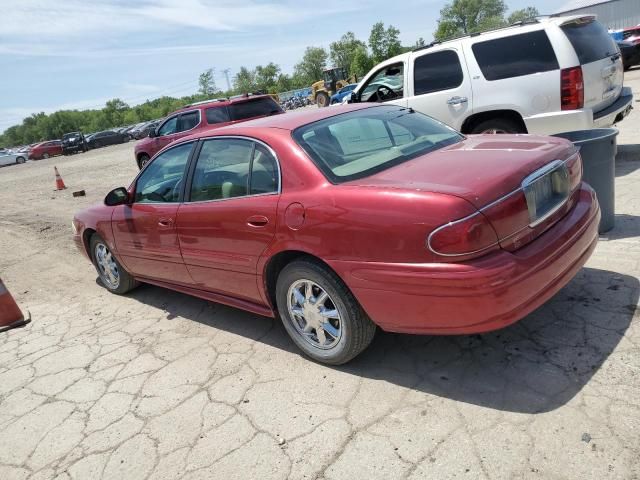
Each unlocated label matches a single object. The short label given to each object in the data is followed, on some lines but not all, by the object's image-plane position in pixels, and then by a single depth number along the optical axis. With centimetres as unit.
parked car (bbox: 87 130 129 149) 4288
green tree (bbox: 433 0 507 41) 11128
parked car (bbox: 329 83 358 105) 2662
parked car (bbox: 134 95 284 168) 1171
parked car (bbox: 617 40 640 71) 1875
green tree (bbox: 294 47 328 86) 10588
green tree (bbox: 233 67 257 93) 10870
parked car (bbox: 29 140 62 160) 4234
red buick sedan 249
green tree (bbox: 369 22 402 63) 8050
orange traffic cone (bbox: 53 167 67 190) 1570
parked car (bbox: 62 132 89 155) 4056
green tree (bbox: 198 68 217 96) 11681
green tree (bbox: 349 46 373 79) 7231
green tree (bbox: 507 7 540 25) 12221
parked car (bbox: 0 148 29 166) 4034
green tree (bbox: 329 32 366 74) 9522
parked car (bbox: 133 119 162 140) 4612
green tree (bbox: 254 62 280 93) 10800
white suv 576
